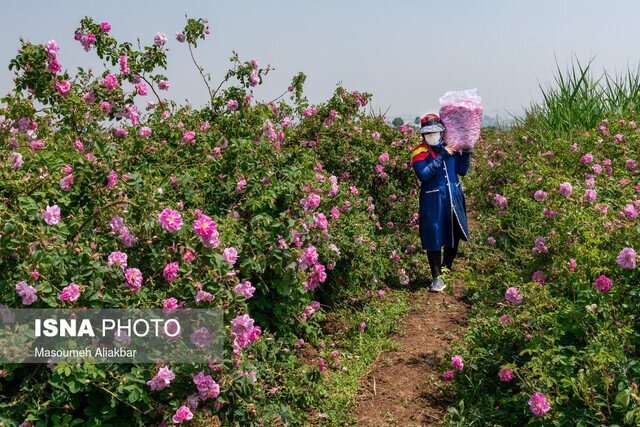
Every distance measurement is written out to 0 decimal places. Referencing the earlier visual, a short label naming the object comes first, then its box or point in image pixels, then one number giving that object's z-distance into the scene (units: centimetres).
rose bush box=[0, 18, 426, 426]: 270
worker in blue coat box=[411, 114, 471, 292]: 552
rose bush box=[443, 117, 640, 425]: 292
